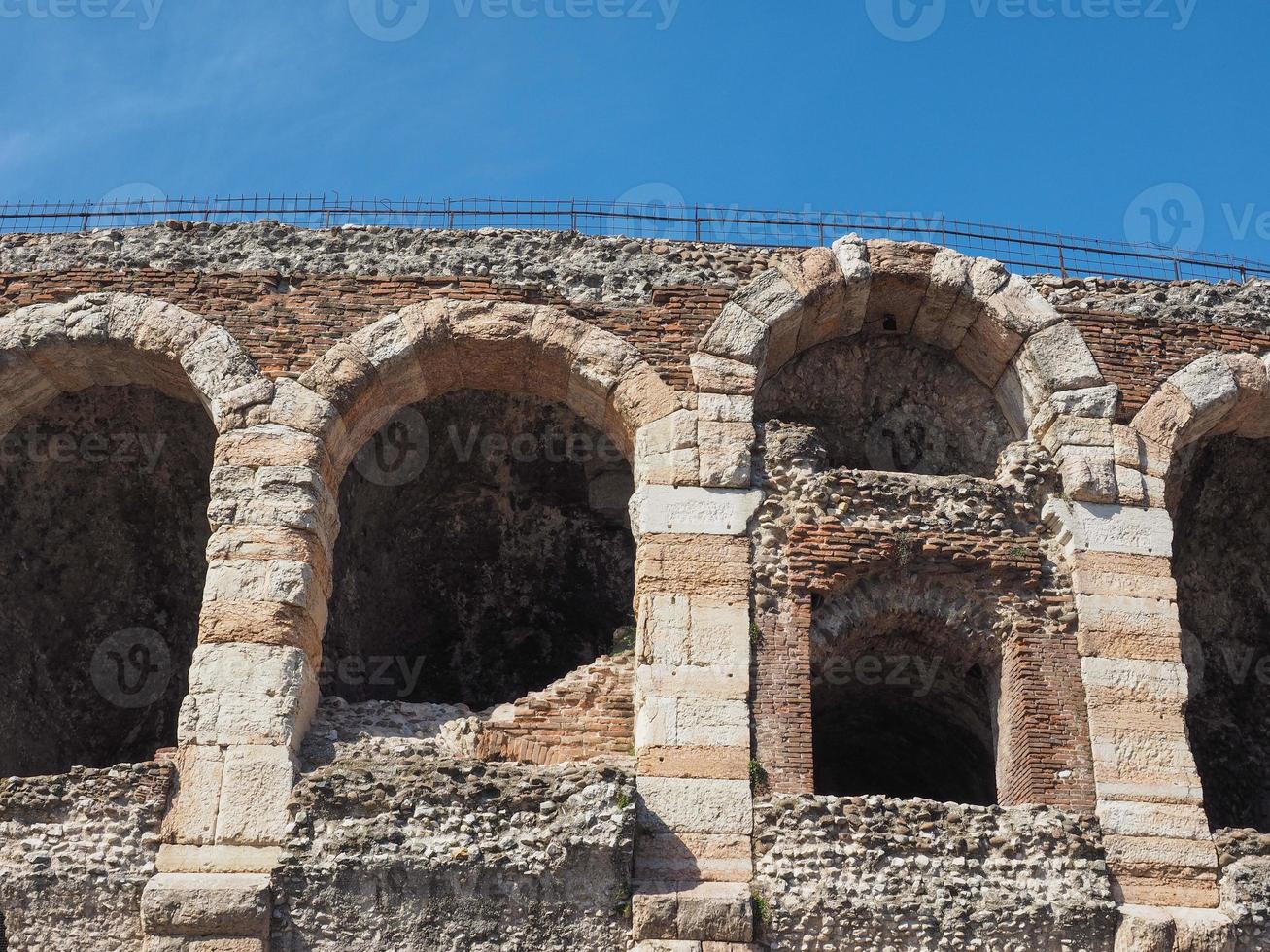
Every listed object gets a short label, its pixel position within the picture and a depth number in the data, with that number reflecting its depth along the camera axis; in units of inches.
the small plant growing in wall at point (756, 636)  527.8
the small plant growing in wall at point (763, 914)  485.4
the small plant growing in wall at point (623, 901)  483.8
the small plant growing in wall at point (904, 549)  542.9
